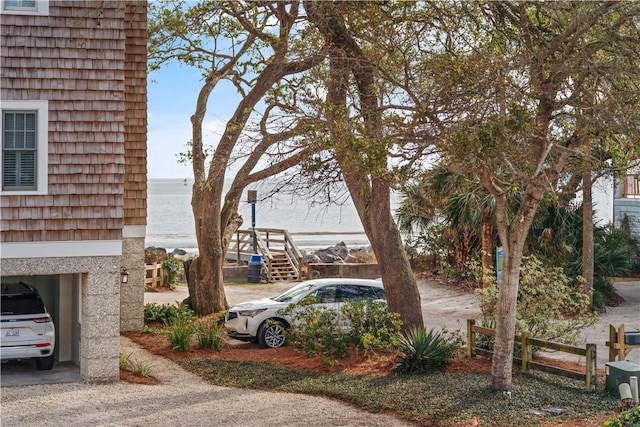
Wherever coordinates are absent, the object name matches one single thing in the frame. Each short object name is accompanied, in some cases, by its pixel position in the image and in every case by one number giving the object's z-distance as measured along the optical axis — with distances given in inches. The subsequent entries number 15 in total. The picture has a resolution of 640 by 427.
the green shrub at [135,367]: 600.4
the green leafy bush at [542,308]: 631.8
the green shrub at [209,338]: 698.2
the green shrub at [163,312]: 851.4
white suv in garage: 571.5
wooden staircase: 1362.0
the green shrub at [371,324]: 652.7
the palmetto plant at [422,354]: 594.5
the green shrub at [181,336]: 690.8
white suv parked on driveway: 734.5
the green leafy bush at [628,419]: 361.4
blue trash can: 1314.0
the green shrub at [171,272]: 1195.3
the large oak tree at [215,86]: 766.5
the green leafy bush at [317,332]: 647.8
